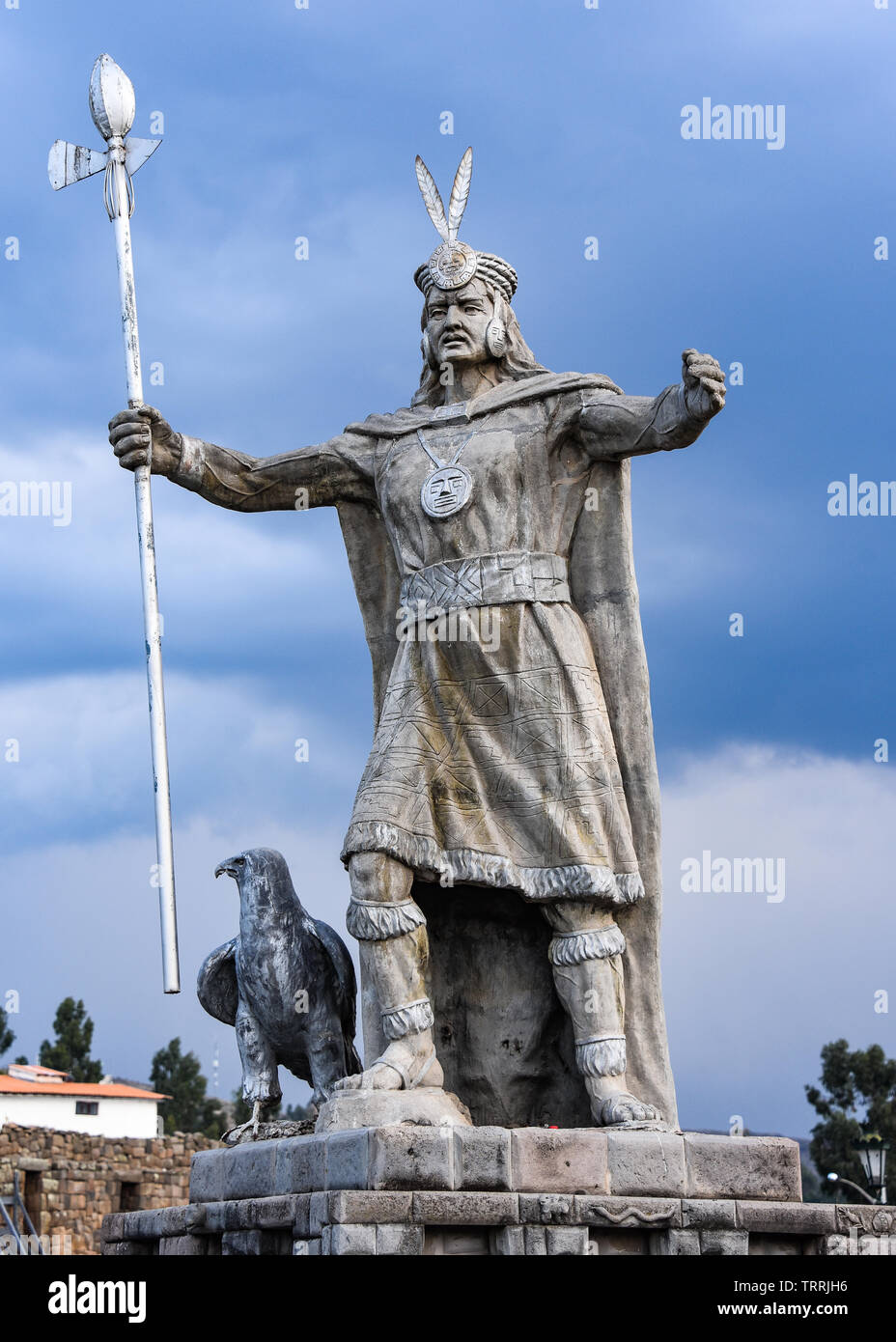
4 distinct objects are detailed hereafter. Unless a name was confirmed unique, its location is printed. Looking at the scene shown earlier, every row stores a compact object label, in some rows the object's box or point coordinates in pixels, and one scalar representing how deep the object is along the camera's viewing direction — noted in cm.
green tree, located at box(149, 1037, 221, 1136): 5244
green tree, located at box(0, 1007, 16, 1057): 5075
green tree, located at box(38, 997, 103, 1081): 5025
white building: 4103
